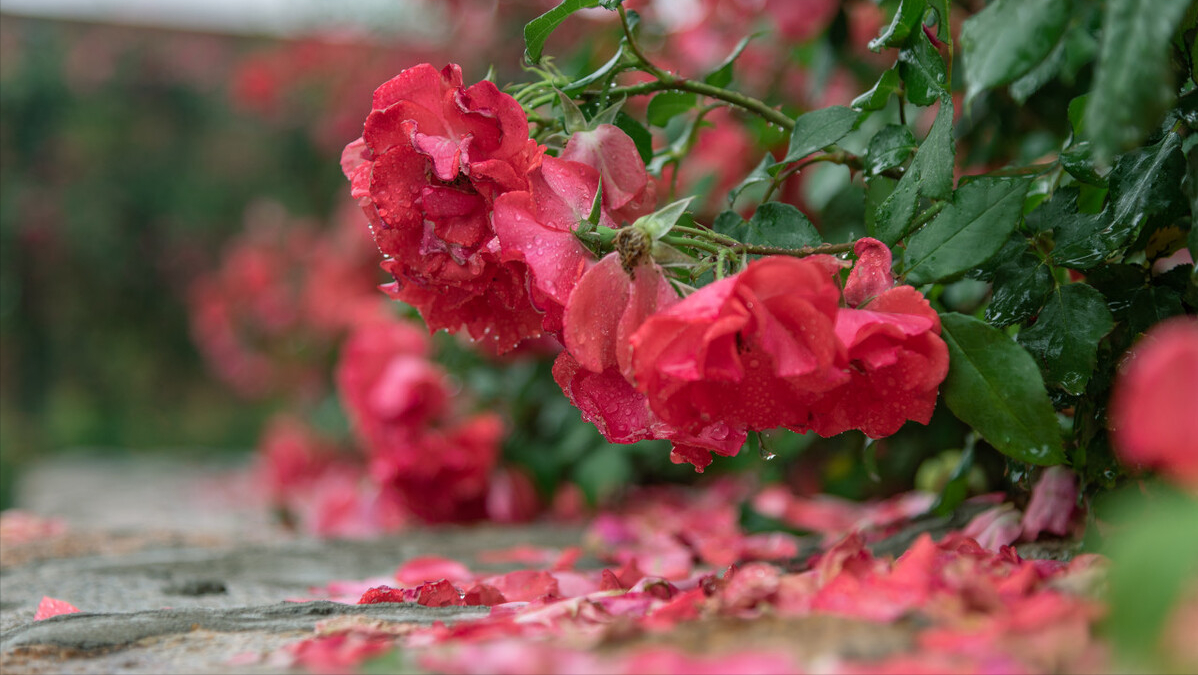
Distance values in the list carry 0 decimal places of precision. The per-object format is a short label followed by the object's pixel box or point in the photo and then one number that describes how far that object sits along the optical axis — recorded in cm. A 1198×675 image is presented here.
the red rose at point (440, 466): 169
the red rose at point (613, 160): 105
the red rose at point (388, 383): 168
